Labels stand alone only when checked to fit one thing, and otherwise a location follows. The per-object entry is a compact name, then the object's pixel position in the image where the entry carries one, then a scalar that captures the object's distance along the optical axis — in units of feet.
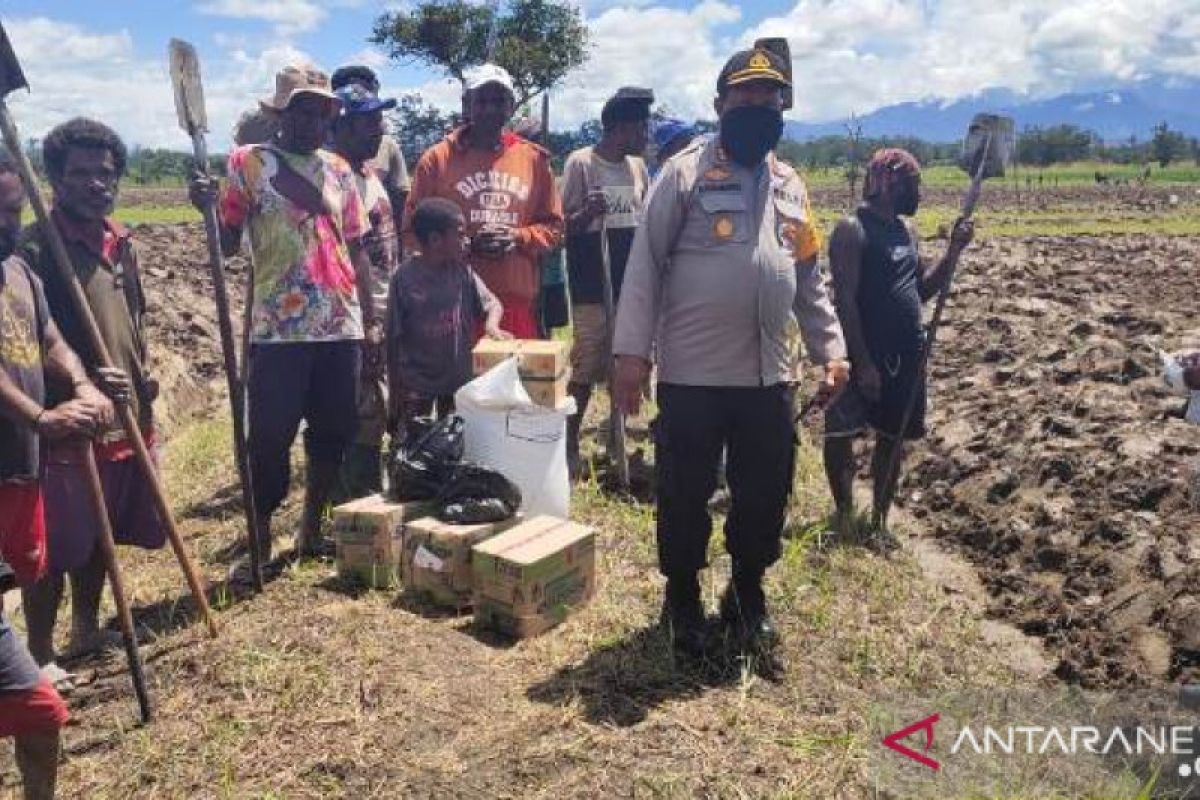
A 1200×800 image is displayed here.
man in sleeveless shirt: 16.74
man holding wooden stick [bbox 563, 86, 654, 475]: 19.49
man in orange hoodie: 16.92
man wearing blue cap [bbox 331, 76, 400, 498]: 17.43
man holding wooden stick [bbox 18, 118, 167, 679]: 12.20
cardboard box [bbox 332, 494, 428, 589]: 14.49
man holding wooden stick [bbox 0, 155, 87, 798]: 10.14
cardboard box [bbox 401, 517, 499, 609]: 13.92
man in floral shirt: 14.01
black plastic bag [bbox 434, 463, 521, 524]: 14.37
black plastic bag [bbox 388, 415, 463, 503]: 14.97
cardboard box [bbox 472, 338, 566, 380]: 15.66
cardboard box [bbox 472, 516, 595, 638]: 13.10
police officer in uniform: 11.80
